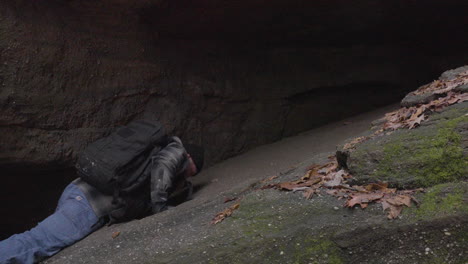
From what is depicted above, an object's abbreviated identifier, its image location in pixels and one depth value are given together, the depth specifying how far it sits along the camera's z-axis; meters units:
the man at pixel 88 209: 3.68
